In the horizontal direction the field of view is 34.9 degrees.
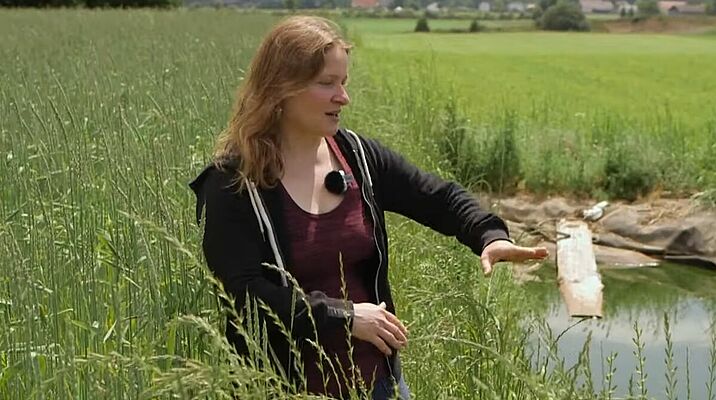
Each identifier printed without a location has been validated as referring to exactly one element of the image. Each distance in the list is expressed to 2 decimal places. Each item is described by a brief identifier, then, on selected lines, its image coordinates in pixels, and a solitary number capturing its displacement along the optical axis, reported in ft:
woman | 7.70
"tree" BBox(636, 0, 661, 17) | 141.43
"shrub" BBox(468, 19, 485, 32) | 132.16
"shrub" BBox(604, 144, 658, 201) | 33.78
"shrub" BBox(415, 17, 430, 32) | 131.13
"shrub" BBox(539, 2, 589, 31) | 135.44
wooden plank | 23.67
